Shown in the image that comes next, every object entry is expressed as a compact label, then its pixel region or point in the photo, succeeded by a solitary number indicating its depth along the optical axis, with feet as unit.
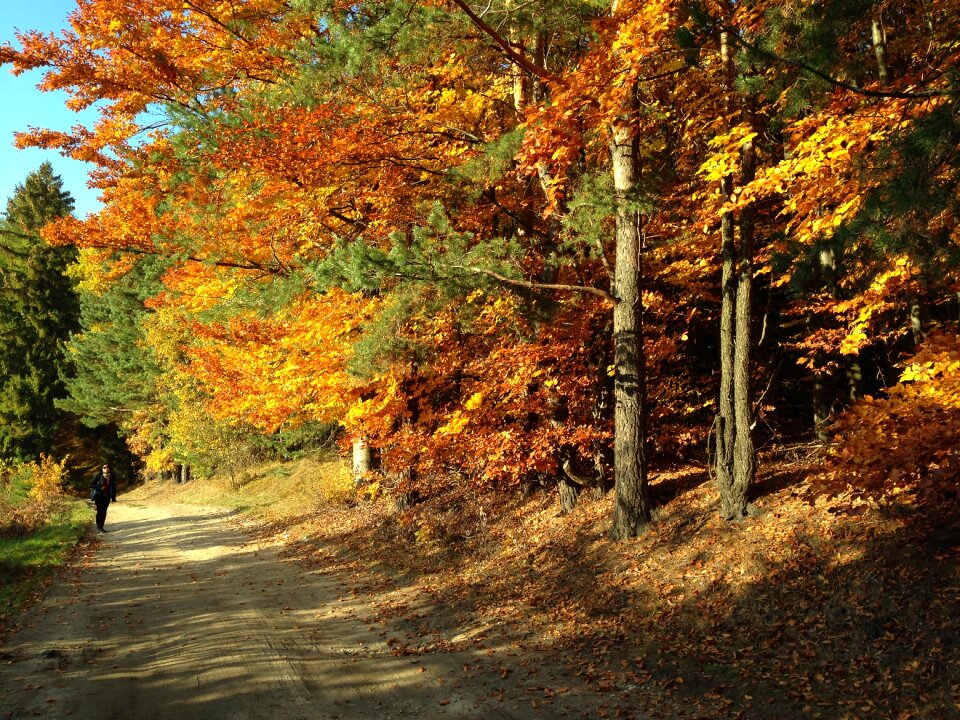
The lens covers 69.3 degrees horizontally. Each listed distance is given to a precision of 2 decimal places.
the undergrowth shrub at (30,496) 57.50
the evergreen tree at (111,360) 119.85
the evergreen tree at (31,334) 123.75
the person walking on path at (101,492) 61.02
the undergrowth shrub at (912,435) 20.77
